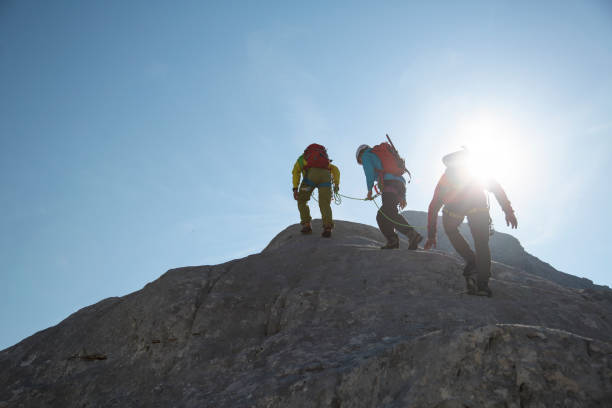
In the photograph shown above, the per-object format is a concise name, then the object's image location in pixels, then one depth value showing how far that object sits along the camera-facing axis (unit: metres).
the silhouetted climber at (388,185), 10.27
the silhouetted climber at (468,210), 7.28
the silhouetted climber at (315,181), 12.31
